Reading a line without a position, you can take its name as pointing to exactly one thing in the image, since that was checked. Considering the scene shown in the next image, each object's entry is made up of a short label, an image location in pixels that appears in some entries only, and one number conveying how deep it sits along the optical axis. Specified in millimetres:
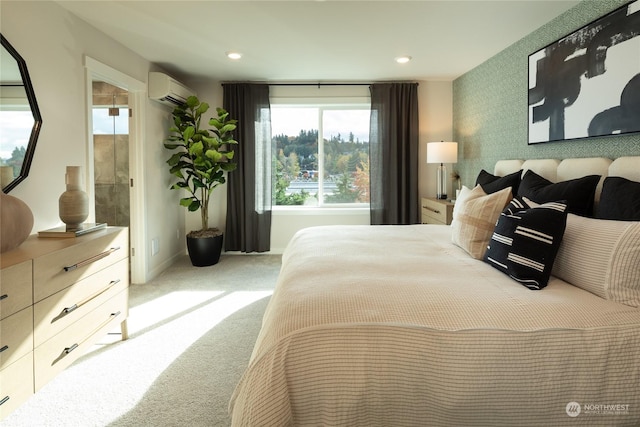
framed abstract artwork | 2266
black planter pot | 4703
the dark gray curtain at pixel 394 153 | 5184
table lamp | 4547
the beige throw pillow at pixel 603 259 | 1472
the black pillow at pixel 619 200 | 1896
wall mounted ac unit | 4203
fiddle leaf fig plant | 4613
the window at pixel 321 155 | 5488
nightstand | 4098
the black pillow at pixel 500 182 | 3160
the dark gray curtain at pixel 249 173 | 5172
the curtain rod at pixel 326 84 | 5250
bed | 1181
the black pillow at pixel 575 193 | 2275
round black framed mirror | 2170
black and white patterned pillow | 1675
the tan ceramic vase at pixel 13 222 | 1838
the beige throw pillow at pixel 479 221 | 2180
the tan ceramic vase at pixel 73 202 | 2322
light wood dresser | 1690
